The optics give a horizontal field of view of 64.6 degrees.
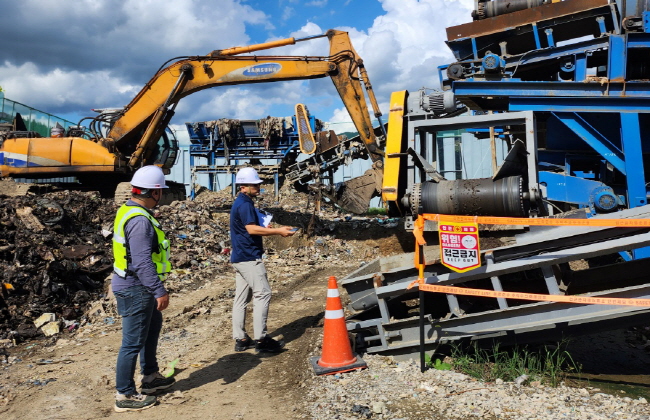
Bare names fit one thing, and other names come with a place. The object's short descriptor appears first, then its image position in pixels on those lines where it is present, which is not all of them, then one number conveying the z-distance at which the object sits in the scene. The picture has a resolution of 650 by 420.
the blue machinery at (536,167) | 3.71
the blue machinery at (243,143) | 16.80
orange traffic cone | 3.95
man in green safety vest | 3.41
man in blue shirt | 4.57
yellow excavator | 9.47
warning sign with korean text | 3.64
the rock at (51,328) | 5.76
